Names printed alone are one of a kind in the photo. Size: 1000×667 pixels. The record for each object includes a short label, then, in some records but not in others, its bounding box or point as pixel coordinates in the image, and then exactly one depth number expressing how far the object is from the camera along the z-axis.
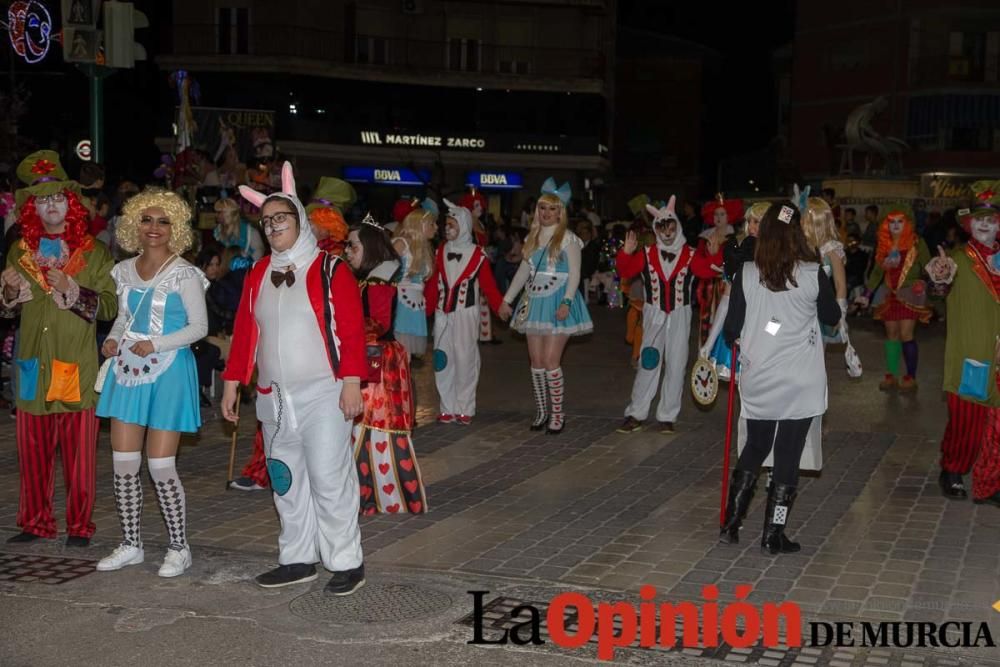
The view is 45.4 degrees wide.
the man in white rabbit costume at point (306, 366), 5.96
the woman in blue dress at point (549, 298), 10.45
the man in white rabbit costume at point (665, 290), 10.44
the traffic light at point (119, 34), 11.38
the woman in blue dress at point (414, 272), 10.37
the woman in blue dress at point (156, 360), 6.28
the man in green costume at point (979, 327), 7.86
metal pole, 11.45
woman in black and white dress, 6.70
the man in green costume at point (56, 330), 6.67
